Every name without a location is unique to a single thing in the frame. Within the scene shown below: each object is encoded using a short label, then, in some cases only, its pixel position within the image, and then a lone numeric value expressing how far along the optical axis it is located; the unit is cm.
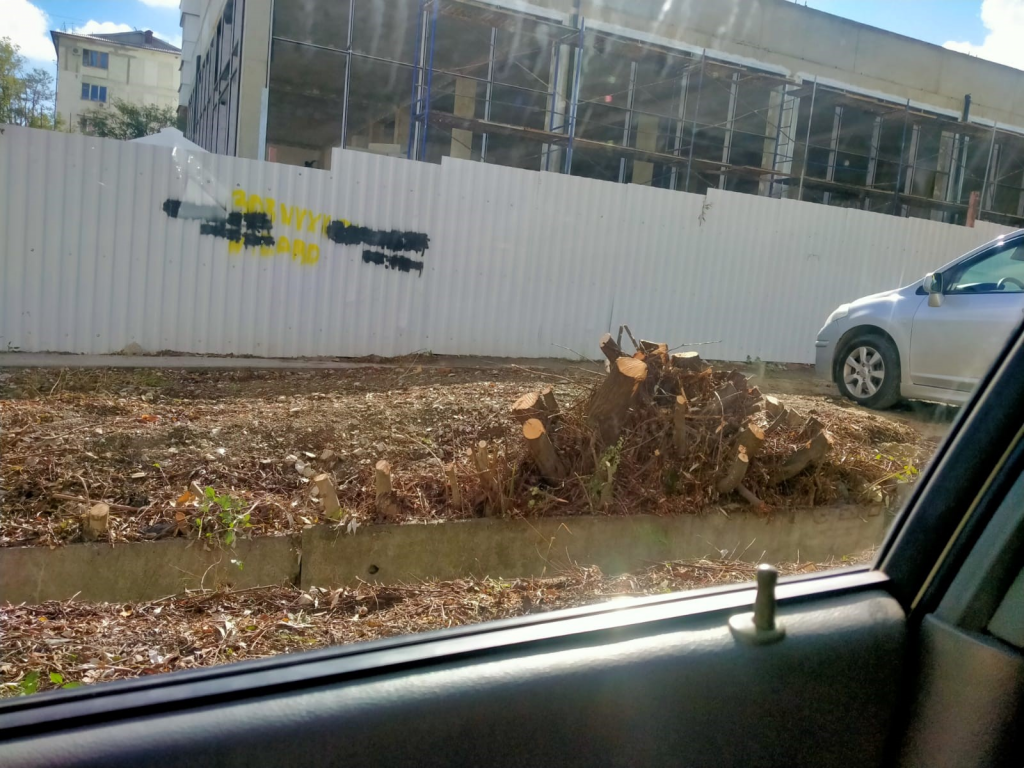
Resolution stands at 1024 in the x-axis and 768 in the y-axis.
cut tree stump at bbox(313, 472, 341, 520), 438
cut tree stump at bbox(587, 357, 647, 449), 493
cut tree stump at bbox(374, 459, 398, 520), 450
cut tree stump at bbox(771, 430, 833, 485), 504
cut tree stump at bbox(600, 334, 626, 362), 509
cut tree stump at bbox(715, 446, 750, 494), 479
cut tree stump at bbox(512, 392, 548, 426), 498
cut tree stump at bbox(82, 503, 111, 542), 405
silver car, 393
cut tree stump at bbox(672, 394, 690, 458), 493
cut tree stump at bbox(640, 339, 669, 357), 523
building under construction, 1584
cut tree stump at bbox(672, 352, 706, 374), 521
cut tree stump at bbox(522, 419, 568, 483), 469
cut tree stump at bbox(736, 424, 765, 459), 481
